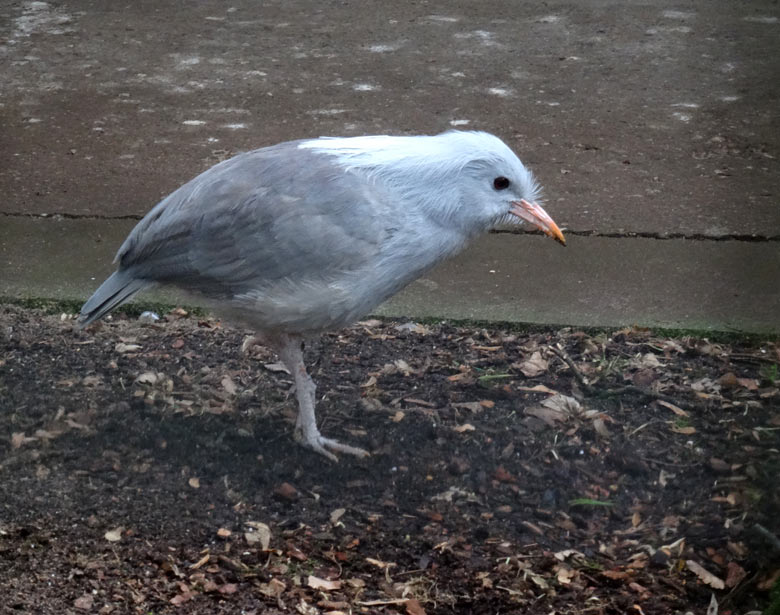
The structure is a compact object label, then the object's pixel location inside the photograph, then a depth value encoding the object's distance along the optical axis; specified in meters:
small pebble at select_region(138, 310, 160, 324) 4.28
